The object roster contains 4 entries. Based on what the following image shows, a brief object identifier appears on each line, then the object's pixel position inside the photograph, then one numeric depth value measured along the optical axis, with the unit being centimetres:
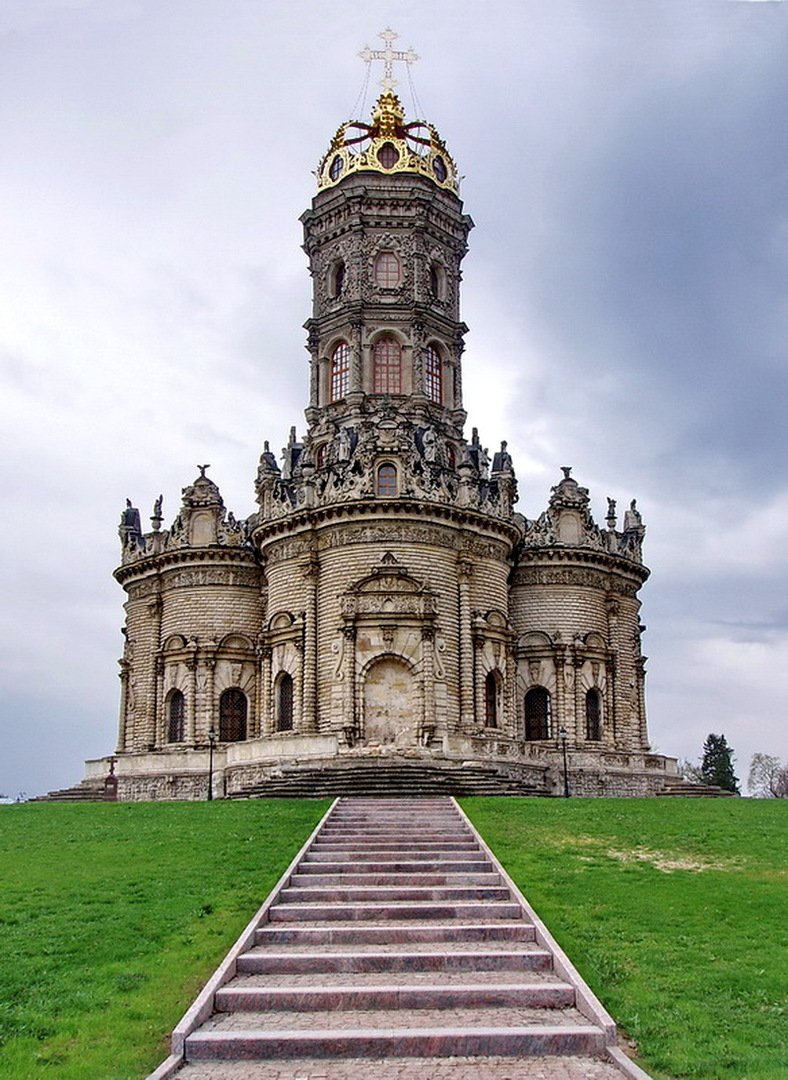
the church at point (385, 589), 4397
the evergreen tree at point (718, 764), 7731
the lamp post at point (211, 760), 4262
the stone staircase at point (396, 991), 1090
